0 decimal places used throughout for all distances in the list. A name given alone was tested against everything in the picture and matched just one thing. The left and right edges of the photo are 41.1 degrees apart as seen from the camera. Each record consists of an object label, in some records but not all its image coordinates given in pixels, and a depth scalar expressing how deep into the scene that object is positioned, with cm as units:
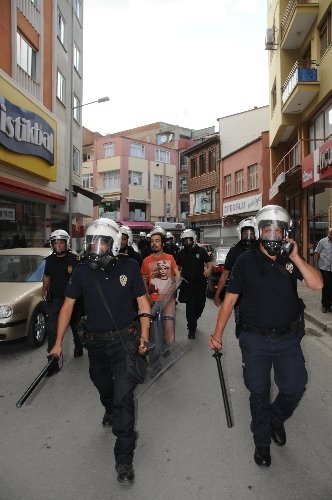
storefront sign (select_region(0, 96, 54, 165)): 1206
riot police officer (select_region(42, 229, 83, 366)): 562
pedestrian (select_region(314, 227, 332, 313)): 900
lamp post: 1950
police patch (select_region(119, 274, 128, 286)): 339
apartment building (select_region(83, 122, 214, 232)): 4675
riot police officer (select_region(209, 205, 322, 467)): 320
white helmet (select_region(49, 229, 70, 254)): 585
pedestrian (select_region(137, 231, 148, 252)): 1508
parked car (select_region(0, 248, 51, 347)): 622
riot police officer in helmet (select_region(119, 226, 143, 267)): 707
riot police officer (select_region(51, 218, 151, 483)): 327
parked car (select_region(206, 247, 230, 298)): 1200
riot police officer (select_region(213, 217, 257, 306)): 578
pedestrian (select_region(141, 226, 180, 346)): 598
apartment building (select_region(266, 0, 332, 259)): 1490
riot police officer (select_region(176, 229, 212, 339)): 744
